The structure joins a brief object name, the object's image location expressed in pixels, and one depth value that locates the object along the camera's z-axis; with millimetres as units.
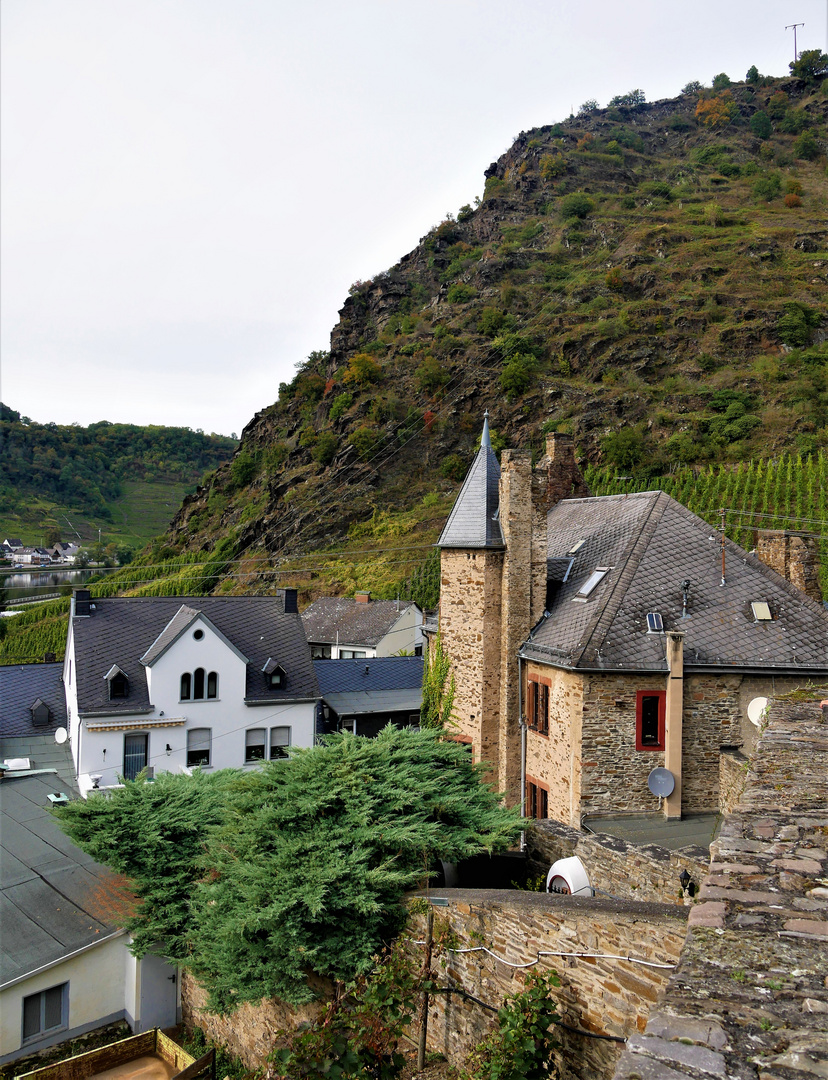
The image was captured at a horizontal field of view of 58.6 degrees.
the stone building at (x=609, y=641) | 15758
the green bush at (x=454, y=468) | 69188
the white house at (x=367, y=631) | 45438
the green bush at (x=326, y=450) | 76500
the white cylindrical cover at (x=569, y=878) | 11258
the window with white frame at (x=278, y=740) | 25297
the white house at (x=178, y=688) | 22859
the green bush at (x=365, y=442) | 73000
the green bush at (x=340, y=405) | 80688
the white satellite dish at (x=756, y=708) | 15508
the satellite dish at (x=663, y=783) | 15461
